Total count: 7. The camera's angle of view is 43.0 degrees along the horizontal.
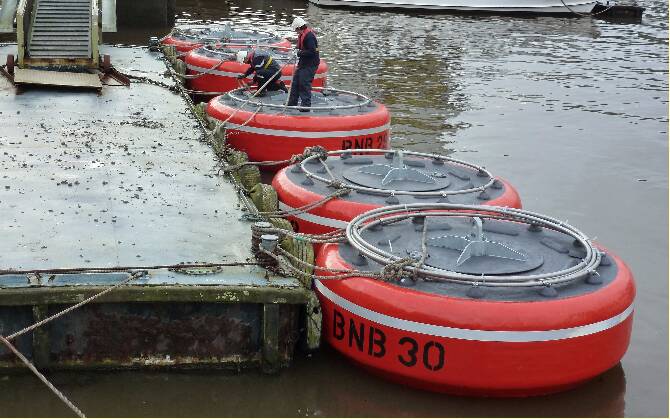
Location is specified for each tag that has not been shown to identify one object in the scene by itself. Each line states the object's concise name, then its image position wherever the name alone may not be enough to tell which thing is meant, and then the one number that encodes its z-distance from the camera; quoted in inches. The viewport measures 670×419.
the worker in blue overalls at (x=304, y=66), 536.4
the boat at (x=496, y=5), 1691.7
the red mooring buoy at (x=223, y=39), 808.3
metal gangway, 614.9
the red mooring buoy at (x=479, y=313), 266.1
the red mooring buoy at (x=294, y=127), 506.3
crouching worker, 583.5
